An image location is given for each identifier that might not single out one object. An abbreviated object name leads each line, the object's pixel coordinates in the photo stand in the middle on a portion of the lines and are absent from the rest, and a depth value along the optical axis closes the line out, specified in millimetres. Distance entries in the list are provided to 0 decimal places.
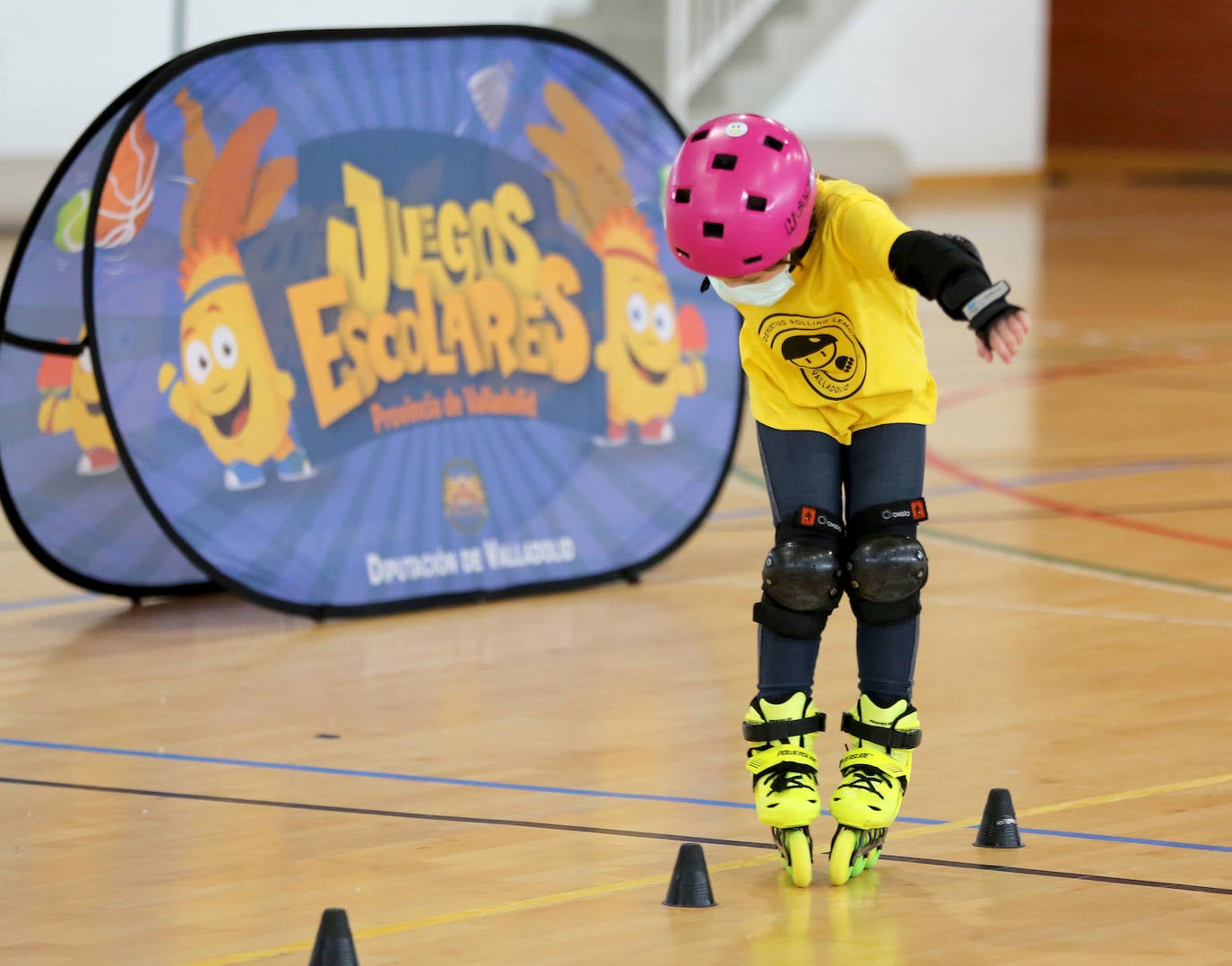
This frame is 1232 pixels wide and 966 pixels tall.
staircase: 32087
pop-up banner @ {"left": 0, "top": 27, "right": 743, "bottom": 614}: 10227
